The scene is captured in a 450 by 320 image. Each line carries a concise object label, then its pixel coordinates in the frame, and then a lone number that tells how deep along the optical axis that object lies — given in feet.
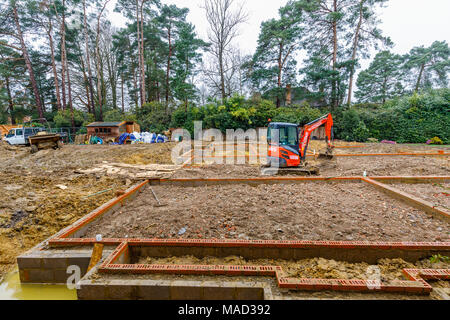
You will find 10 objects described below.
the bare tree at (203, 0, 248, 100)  60.49
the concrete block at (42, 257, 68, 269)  8.76
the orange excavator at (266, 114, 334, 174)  22.04
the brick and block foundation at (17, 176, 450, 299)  8.71
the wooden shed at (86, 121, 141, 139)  54.70
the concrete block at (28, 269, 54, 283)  8.85
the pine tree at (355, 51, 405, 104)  72.90
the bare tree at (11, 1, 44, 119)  57.16
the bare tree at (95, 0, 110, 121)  67.36
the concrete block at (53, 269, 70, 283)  8.86
